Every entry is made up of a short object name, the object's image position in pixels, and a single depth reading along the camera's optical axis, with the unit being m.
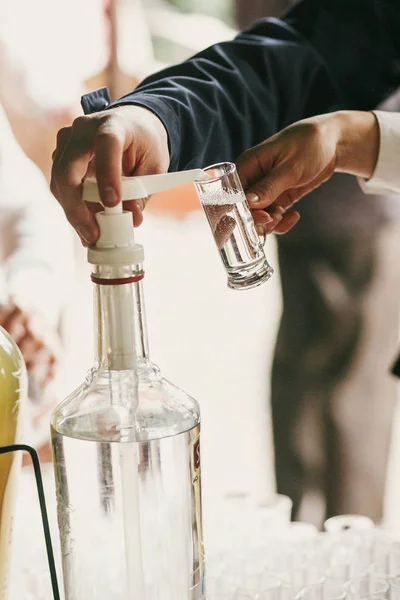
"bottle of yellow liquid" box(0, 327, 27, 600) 1.29
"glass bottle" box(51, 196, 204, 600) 1.26
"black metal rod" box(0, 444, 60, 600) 1.29
